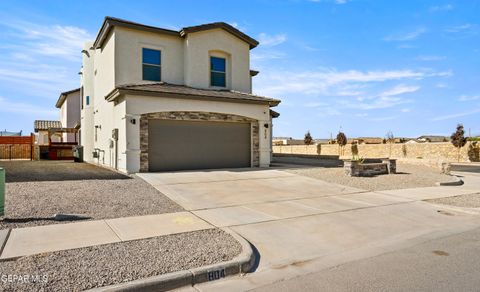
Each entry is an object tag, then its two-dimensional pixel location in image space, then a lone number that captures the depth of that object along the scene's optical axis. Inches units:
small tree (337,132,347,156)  1622.8
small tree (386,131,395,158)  1453.6
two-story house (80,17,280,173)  576.7
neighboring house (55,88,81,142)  1269.7
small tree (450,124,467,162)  1204.5
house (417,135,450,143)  2429.9
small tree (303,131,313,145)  1966.0
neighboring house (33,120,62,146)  1405.0
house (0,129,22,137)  1545.3
